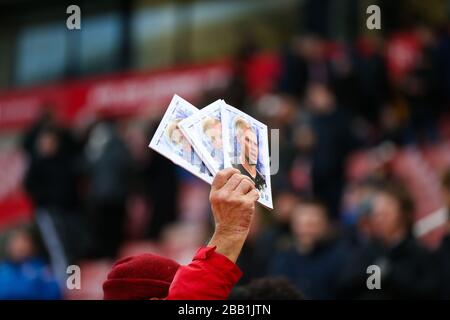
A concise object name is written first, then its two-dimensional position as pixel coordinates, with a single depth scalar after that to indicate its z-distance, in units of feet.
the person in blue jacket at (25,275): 47.01
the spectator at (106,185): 73.20
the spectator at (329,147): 64.28
